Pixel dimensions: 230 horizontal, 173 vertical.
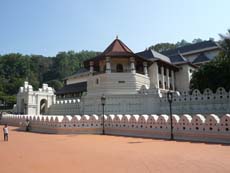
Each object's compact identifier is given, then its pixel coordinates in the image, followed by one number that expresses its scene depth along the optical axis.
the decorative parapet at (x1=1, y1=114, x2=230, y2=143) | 11.73
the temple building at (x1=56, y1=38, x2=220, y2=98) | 28.84
